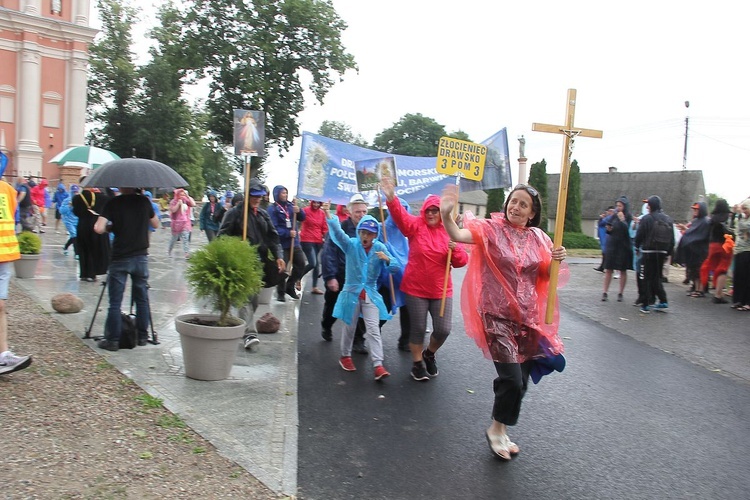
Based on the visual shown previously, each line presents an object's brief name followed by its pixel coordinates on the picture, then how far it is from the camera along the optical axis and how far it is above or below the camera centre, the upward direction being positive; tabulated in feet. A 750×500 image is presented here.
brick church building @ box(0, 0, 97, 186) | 130.52 +21.10
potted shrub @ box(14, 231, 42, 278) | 36.19 -4.01
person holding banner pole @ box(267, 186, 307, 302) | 36.65 -2.12
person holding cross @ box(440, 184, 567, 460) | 15.21 -2.02
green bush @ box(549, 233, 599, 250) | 117.70 -4.09
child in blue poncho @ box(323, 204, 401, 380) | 22.13 -2.62
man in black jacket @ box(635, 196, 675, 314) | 38.24 -1.28
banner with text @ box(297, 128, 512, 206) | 31.19 +1.72
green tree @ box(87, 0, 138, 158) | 172.45 +23.49
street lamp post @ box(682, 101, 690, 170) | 165.89 +17.97
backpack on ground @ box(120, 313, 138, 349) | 22.43 -4.95
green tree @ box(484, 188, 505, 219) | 147.74 +2.61
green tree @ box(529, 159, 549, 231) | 129.96 +8.12
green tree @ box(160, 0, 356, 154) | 137.69 +31.27
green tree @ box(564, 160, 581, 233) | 132.77 +2.23
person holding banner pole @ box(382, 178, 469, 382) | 21.25 -2.10
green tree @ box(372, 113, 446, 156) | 270.26 +30.55
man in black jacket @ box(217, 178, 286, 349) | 25.13 -1.32
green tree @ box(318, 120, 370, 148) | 325.42 +35.20
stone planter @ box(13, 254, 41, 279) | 36.11 -4.65
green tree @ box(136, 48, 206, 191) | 167.84 +18.43
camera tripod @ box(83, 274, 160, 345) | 22.96 -5.22
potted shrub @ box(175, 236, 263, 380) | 19.31 -3.05
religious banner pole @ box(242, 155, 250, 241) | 23.63 -0.26
